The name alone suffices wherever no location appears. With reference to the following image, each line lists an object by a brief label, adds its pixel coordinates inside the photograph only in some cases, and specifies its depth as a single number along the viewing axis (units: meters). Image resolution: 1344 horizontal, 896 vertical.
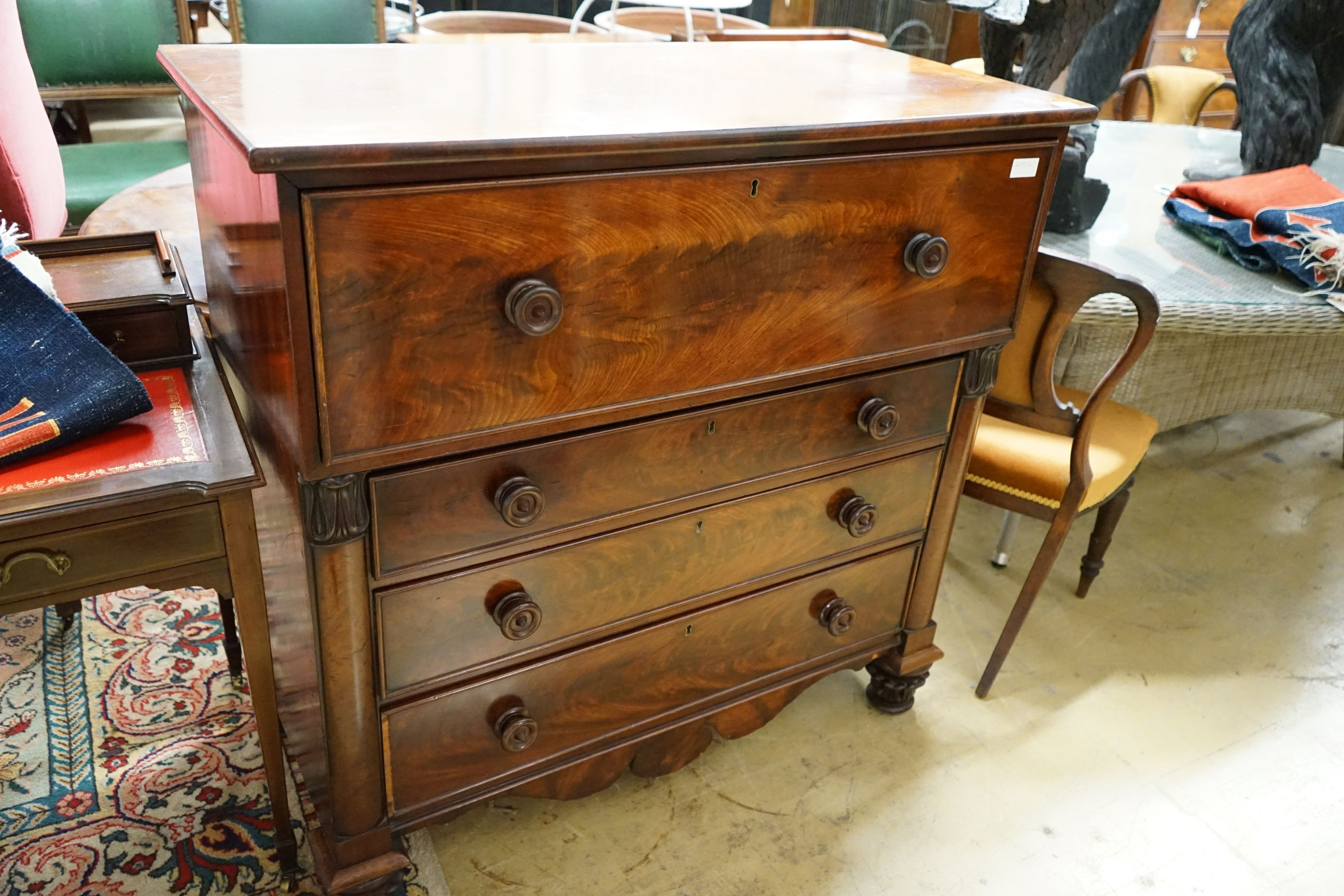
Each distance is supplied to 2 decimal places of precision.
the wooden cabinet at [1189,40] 4.39
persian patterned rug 1.53
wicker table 1.94
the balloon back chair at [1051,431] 1.62
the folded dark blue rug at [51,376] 1.07
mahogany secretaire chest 1.01
